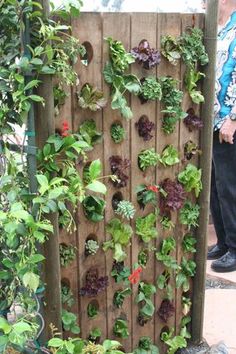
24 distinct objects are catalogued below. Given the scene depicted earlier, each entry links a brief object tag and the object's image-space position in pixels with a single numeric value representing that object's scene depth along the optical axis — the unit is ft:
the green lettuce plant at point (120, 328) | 7.20
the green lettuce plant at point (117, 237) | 6.77
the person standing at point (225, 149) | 10.32
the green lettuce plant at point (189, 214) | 7.76
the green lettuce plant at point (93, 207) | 6.37
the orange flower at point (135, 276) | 7.14
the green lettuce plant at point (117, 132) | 6.57
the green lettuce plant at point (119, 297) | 7.12
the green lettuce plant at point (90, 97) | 6.07
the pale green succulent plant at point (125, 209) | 6.79
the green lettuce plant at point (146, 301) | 7.42
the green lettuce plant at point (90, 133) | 6.15
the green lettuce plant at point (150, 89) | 6.67
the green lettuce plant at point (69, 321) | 6.32
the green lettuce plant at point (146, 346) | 7.64
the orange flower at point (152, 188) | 7.09
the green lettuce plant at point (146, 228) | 7.14
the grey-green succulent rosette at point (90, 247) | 6.55
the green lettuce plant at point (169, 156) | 7.27
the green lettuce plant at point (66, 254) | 6.29
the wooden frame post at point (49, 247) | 5.53
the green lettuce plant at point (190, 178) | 7.57
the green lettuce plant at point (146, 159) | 6.98
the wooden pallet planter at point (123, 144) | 6.12
